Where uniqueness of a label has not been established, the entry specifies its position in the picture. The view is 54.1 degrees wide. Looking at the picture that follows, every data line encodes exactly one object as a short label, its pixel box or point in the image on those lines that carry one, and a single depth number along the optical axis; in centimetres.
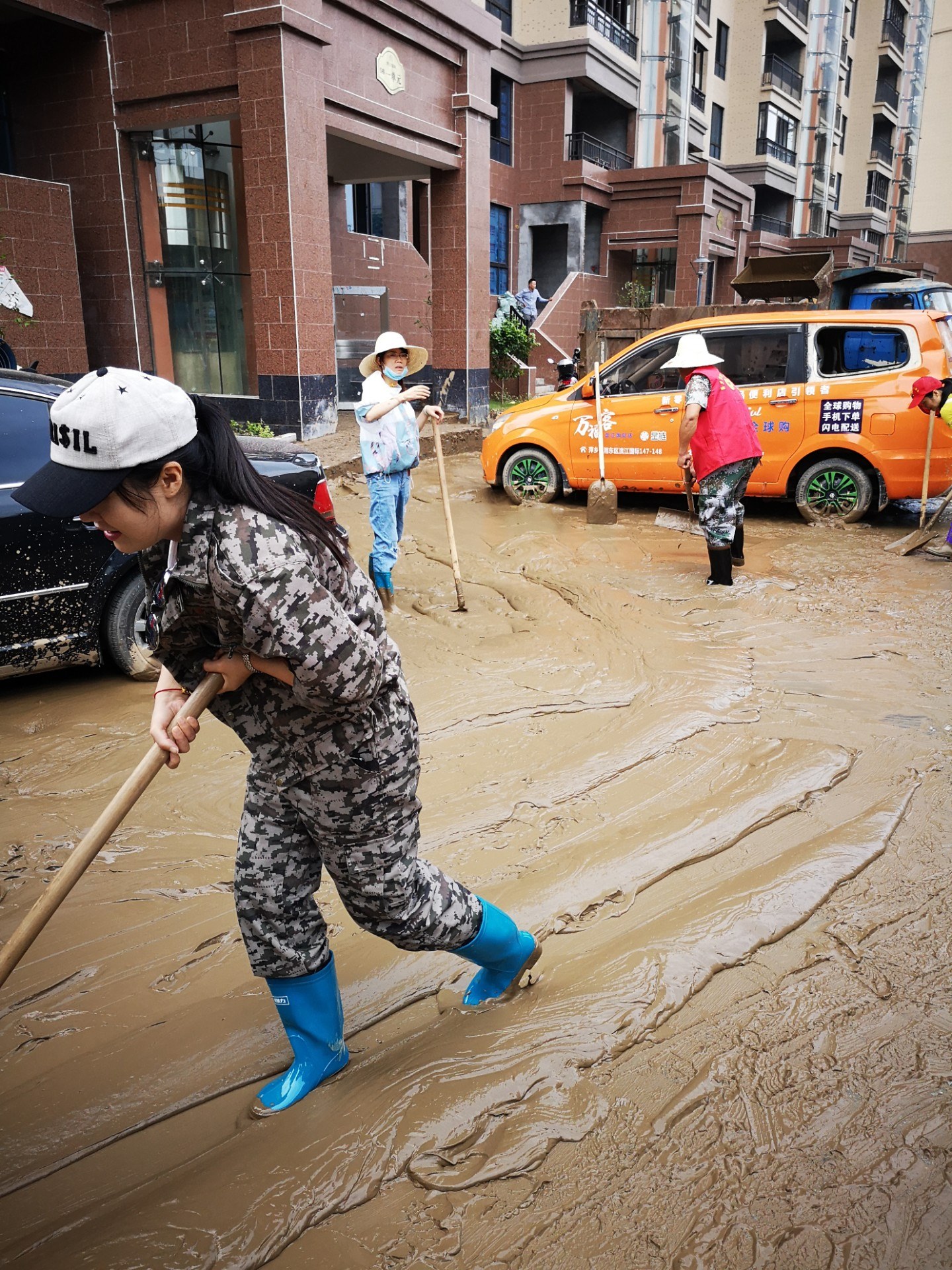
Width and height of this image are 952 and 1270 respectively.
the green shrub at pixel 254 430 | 984
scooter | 1486
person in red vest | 646
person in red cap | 758
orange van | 798
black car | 425
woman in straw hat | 583
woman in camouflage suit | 168
